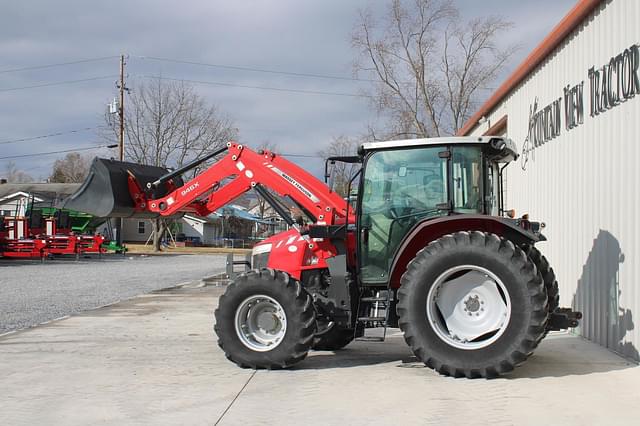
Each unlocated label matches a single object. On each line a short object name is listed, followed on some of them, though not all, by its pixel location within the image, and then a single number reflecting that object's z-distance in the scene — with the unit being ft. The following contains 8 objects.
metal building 26.55
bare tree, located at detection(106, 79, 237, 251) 165.07
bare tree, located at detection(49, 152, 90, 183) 284.41
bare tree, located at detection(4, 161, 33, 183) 344.69
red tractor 22.81
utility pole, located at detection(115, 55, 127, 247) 151.02
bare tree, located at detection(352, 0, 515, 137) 128.57
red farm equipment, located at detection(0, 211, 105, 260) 100.58
